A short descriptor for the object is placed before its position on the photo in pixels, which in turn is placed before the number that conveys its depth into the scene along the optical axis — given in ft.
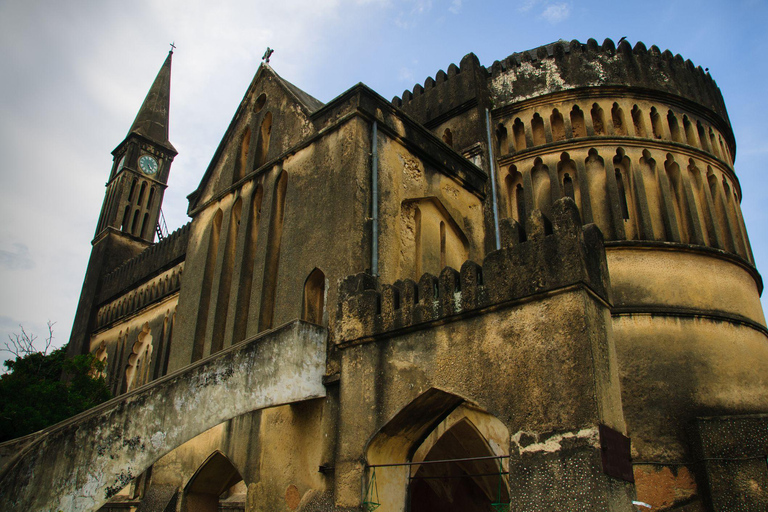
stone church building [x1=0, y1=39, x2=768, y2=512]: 18.80
